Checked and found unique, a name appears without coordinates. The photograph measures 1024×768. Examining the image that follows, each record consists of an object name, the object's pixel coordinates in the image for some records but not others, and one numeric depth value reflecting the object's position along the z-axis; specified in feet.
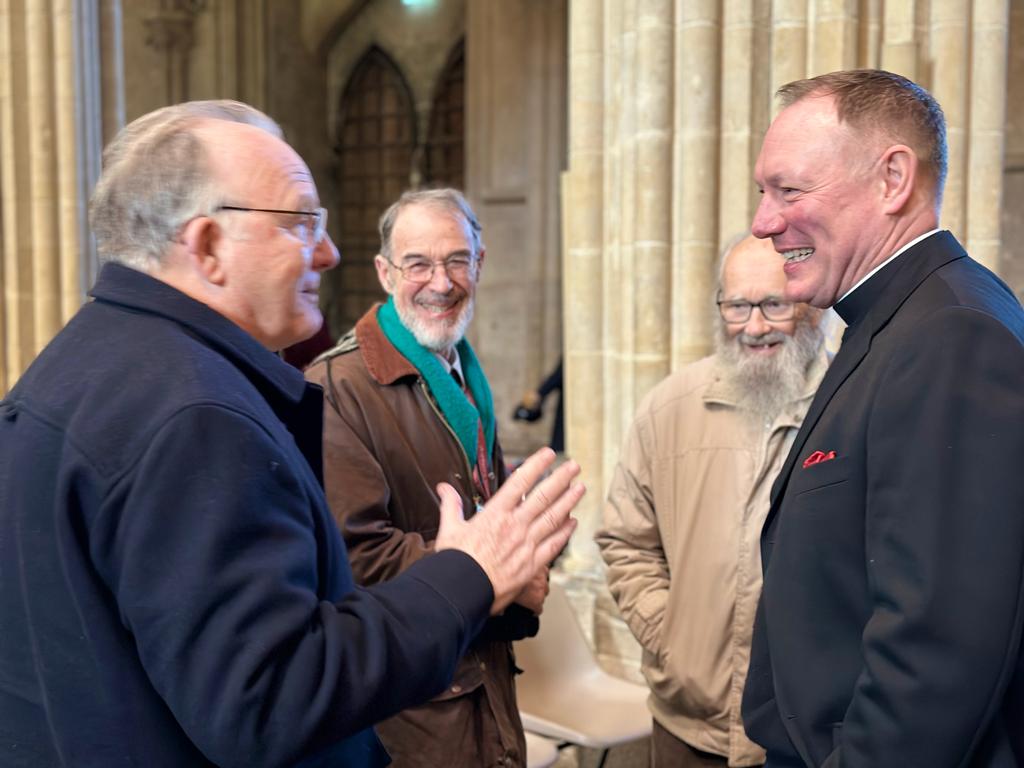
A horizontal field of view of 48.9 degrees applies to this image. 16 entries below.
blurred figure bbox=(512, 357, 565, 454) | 25.71
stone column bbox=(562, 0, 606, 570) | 15.23
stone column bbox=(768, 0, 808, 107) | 13.48
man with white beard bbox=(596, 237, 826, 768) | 8.48
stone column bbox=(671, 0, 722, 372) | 13.71
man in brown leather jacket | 7.95
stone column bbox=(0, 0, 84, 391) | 20.75
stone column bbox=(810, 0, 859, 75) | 13.20
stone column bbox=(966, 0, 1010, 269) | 13.35
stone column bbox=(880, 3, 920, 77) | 13.33
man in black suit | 4.47
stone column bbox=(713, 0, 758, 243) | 13.57
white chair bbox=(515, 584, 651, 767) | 11.58
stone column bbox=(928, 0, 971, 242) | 13.32
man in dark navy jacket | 4.09
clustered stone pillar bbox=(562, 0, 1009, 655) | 13.39
